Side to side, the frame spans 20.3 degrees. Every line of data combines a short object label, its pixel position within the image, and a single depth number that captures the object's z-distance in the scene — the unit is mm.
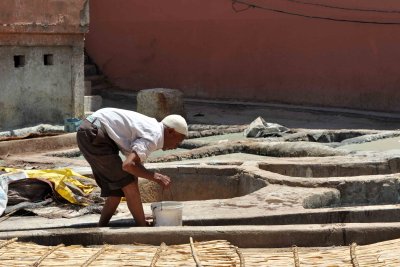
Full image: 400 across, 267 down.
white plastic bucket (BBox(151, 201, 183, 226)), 8328
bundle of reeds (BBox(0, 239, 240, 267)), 6891
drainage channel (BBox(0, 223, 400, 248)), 7749
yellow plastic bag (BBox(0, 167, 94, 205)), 9627
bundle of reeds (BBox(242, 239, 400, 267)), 6694
